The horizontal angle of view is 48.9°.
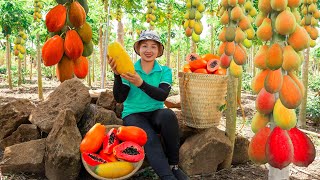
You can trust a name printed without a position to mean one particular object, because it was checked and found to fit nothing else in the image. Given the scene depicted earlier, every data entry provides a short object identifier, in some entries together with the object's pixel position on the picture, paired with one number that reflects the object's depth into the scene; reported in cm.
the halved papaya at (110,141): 279
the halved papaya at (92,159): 281
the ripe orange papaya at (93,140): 287
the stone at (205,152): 348
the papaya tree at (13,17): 927
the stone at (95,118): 355
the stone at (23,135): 379
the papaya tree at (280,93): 87
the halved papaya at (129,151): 277
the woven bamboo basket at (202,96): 354
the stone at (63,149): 302
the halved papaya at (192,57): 374
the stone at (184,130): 383
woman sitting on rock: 289
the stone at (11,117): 386
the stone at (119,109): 402
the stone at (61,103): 358
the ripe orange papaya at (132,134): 274
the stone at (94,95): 425
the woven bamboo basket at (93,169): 279
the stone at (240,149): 391
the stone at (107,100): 392
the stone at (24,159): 322
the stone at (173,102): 447
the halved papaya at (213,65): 359
